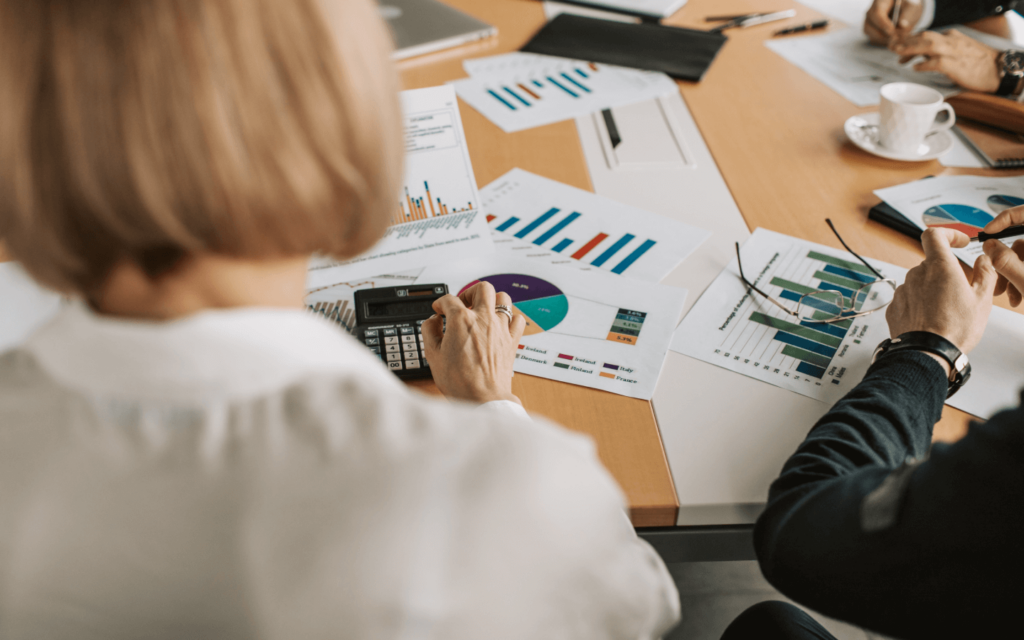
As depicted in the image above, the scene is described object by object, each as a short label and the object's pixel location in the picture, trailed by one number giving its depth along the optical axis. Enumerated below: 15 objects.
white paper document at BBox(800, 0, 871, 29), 1.76
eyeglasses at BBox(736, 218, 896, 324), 0.92
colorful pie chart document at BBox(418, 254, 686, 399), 0.84
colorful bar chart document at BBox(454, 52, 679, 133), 1.38
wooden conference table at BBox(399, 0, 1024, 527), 0.77
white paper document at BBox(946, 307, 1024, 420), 0.80
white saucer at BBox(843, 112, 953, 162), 1.23
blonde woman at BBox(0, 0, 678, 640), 0.35
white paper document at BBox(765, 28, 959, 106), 1.47
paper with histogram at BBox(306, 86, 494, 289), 1.00
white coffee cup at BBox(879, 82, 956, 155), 1.20
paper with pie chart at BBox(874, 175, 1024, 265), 1.08
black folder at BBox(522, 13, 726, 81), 1.54
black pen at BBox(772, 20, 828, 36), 1.70
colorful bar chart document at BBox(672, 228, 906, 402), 0.84
